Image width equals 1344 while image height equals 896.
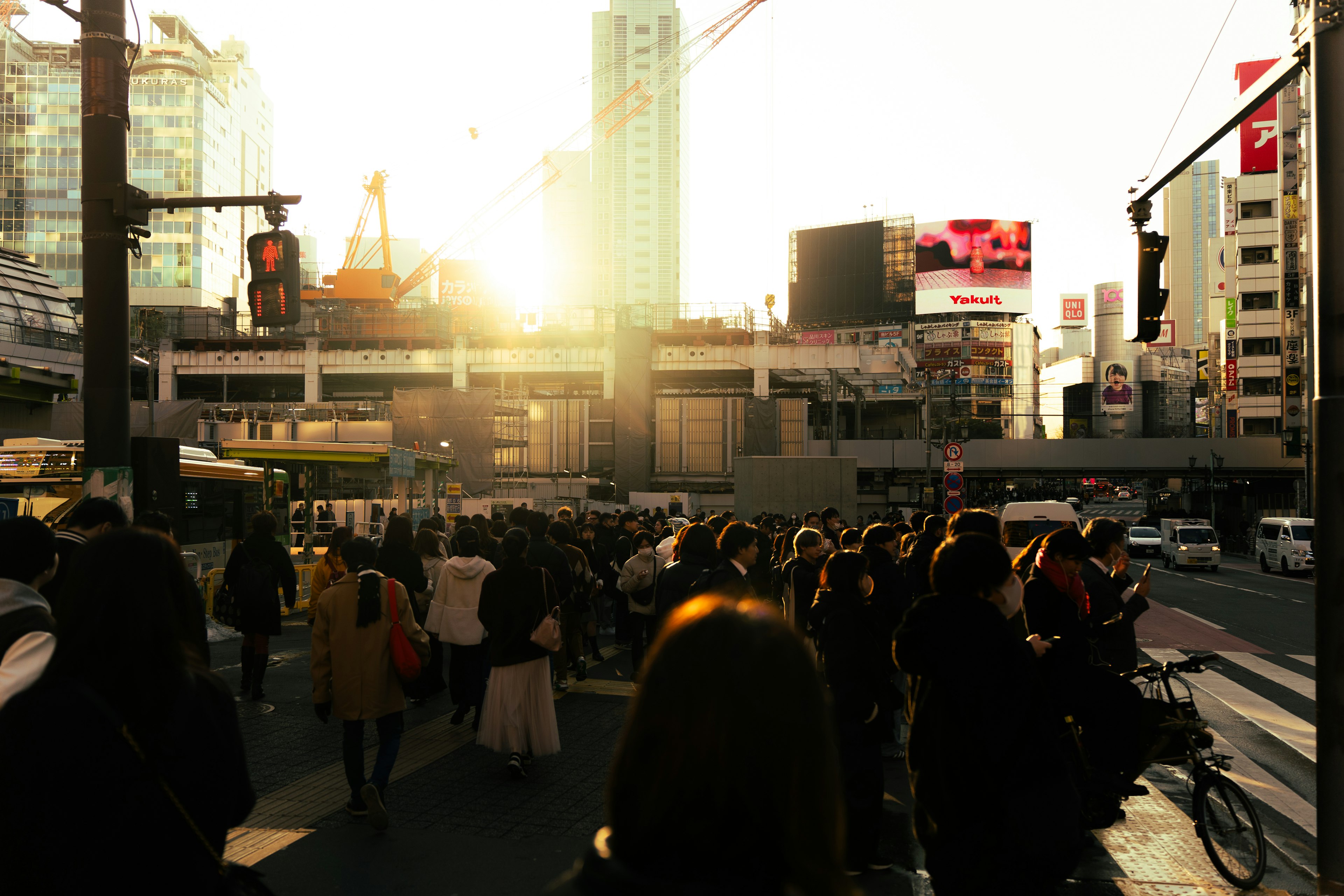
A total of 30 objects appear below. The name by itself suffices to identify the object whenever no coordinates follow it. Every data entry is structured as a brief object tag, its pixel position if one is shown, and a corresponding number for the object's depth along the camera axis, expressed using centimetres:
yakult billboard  9681
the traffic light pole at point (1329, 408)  464
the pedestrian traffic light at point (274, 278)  1034
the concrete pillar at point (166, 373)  6125
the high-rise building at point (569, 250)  19362
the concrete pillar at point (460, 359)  5953
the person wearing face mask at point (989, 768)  311
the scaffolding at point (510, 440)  4806
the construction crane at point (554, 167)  8750
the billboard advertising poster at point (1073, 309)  17512
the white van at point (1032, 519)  2030
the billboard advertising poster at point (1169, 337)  13526
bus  1341
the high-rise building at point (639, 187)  18738
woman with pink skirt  684
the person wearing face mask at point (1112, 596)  629
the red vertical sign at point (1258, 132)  5916
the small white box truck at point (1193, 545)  3178
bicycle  506
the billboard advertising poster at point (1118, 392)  12444
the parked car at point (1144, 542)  3969
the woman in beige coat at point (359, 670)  584
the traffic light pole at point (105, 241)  805
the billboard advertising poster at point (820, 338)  9500
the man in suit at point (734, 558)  711
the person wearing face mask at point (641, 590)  1035
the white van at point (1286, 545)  2911
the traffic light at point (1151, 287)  839
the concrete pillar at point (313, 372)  6072
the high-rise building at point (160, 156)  9906
